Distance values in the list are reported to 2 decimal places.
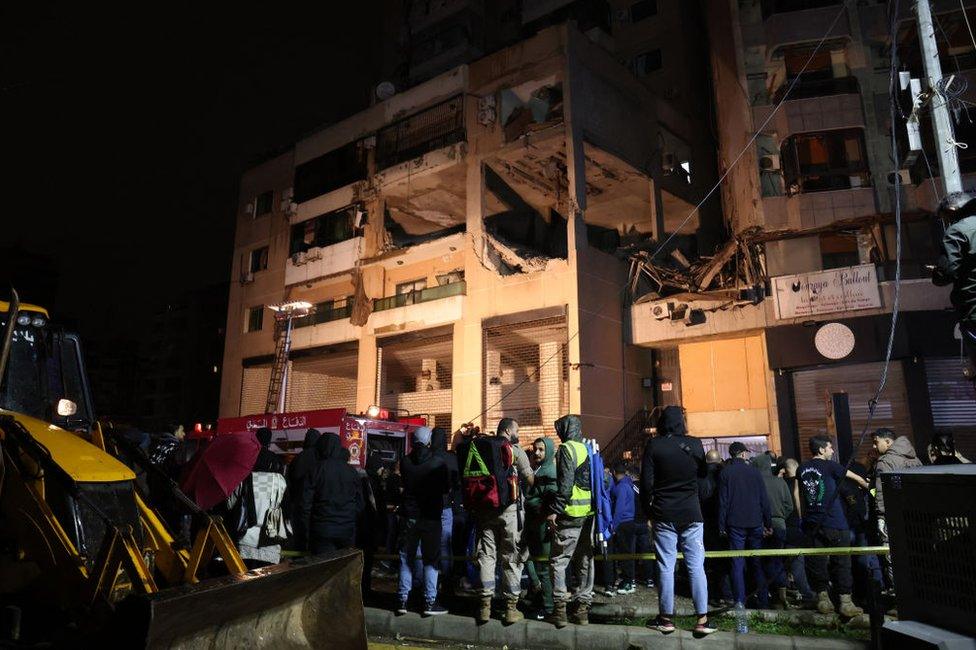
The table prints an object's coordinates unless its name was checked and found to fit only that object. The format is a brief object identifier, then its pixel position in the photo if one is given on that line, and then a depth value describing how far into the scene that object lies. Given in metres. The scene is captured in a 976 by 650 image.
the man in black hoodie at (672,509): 5.81
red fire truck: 15.05
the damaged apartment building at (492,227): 20.38
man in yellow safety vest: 6.14
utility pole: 9.88
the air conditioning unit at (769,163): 20.14
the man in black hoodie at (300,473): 6.98
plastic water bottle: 6.04
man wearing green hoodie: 6.46
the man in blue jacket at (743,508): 7.27
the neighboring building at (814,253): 17.03
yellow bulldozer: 3.55
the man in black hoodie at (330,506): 6.77
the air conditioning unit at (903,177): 18.66
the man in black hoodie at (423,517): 6.80
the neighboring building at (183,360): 52.84
